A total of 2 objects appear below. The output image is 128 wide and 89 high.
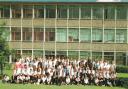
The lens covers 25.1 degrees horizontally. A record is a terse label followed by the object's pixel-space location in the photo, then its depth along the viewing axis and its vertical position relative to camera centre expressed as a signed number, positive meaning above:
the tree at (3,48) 22.51 -0.54
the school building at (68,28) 32.12 +1.52
